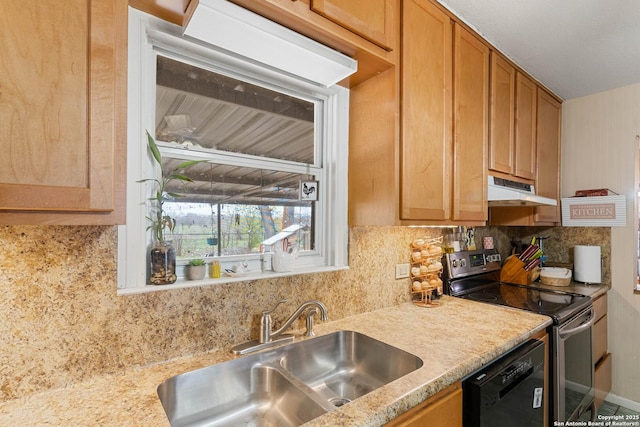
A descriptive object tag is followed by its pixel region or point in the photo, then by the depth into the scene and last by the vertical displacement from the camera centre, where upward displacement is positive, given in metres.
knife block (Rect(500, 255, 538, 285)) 2.47 -0.44
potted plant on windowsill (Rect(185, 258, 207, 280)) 1.23 -0.21
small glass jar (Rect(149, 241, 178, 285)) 1.12 -0.18
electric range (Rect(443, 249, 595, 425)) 1.64 -0.53
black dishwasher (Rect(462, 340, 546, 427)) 1.13 -0.68
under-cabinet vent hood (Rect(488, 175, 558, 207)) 1.86 +0.13
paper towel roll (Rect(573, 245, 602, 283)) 2.54 -0.37
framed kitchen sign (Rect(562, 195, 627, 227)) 2.50 +0.05
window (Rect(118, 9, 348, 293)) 1.11 +0.26
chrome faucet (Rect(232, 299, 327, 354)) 1.23 -0.47
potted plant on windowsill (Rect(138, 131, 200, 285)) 1.12 -0.04
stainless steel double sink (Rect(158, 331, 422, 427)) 1.03 -0.62
